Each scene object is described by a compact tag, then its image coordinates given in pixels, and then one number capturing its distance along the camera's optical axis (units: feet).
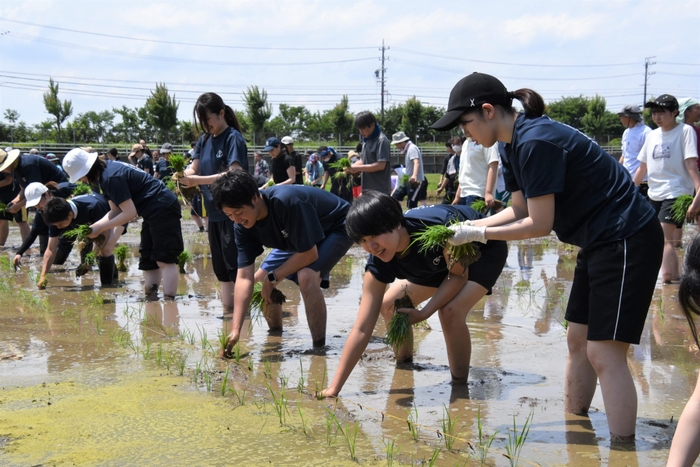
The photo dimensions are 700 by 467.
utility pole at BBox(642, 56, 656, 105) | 281.13
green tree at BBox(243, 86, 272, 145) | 185.37
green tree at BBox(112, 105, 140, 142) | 262.67
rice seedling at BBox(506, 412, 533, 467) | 10.66
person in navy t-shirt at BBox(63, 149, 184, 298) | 25.07
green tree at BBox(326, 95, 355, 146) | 203.10
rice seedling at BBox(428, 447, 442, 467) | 10.31
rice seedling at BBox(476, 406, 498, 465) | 10.83
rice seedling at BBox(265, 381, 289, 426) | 12.65
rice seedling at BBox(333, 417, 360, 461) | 11.14
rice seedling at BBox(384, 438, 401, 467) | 10.67
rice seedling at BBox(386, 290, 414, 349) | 14.98
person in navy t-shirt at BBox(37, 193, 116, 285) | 28.48
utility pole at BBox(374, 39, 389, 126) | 227.20
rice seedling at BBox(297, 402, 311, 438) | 12.02
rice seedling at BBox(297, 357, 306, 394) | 14.83
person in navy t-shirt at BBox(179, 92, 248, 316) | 22.67
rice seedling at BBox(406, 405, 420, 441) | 11.98
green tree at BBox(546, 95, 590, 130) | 306.96
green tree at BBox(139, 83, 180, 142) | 176.65
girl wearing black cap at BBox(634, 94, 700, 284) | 24.44
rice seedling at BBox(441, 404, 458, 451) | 11.46
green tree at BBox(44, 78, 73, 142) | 176.04
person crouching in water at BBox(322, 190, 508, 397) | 13.21
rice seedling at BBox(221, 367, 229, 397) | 14.28
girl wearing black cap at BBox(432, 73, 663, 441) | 11.11
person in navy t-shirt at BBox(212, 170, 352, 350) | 16.96
